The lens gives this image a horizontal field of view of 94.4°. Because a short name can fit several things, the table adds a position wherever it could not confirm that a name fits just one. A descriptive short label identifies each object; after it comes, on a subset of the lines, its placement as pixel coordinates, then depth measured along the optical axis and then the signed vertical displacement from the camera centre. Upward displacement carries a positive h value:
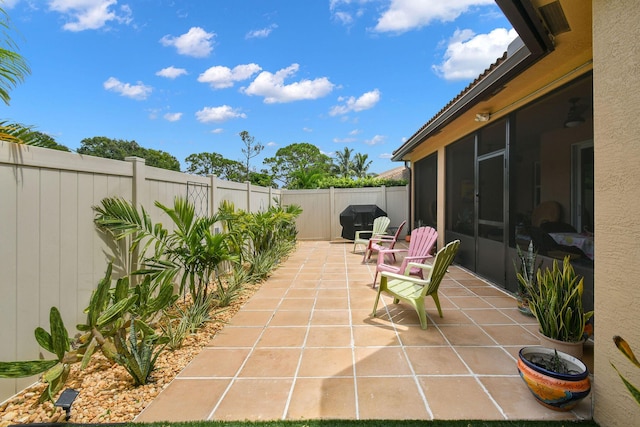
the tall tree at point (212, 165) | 37.59 +6.28
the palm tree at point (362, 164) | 26.75 +4.44
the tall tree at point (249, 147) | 33.19 +7.53
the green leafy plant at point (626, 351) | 1.17 -0.55
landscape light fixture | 1.84 -1.18
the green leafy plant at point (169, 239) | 2.96 -0.31
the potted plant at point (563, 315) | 2.27 -0.81
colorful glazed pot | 1.85 -1.09
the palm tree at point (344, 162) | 28.22 +4.87
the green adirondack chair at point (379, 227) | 7.90 -0.38
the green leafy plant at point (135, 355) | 2.24 -1.10
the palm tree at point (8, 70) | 2.00 +1.03
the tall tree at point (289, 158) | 36.03 +6.68
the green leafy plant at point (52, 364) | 1.72 -0.92
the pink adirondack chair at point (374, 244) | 6.66 -0.74
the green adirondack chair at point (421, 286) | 3.25 -0.88
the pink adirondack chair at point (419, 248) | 4.38 -0.57
